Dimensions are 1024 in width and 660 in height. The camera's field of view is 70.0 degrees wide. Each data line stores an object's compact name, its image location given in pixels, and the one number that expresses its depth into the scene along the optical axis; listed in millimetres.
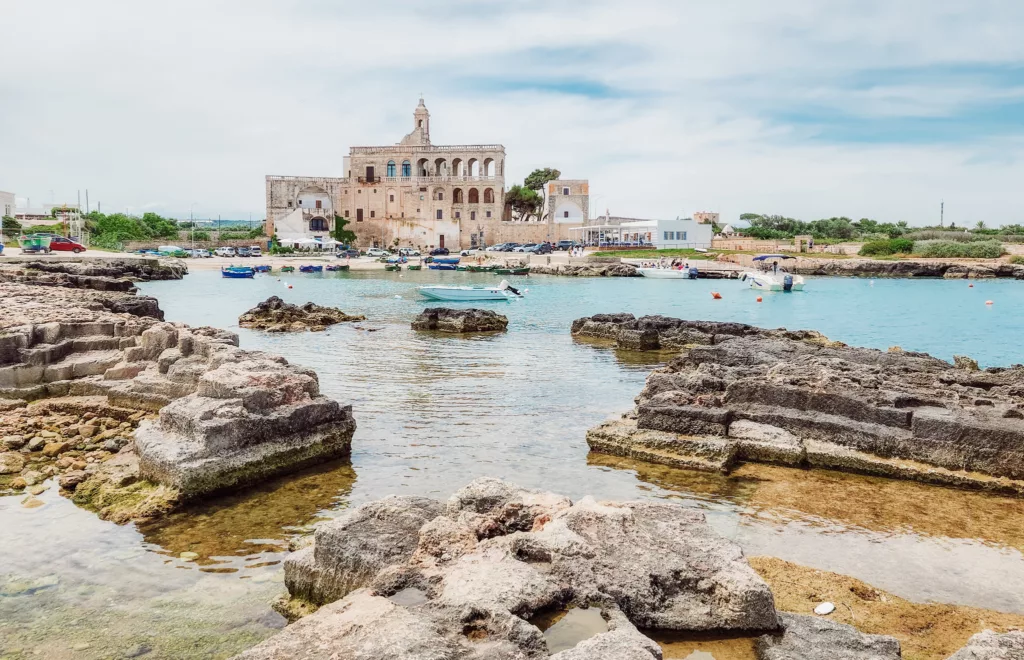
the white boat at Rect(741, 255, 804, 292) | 54438
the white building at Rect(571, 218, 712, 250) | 82938
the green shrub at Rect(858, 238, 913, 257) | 82312
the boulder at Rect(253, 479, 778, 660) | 4238
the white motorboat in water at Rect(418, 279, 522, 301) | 38875
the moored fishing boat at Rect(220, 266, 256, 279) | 57281
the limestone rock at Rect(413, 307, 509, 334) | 27016
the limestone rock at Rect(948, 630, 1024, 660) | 4234
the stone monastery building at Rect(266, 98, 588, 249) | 85688
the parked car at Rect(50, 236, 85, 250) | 58938
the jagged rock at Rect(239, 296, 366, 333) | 26703
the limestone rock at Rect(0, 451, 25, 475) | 9000
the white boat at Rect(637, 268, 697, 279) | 65938
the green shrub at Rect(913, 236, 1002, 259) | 78188
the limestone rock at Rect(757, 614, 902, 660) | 4824
